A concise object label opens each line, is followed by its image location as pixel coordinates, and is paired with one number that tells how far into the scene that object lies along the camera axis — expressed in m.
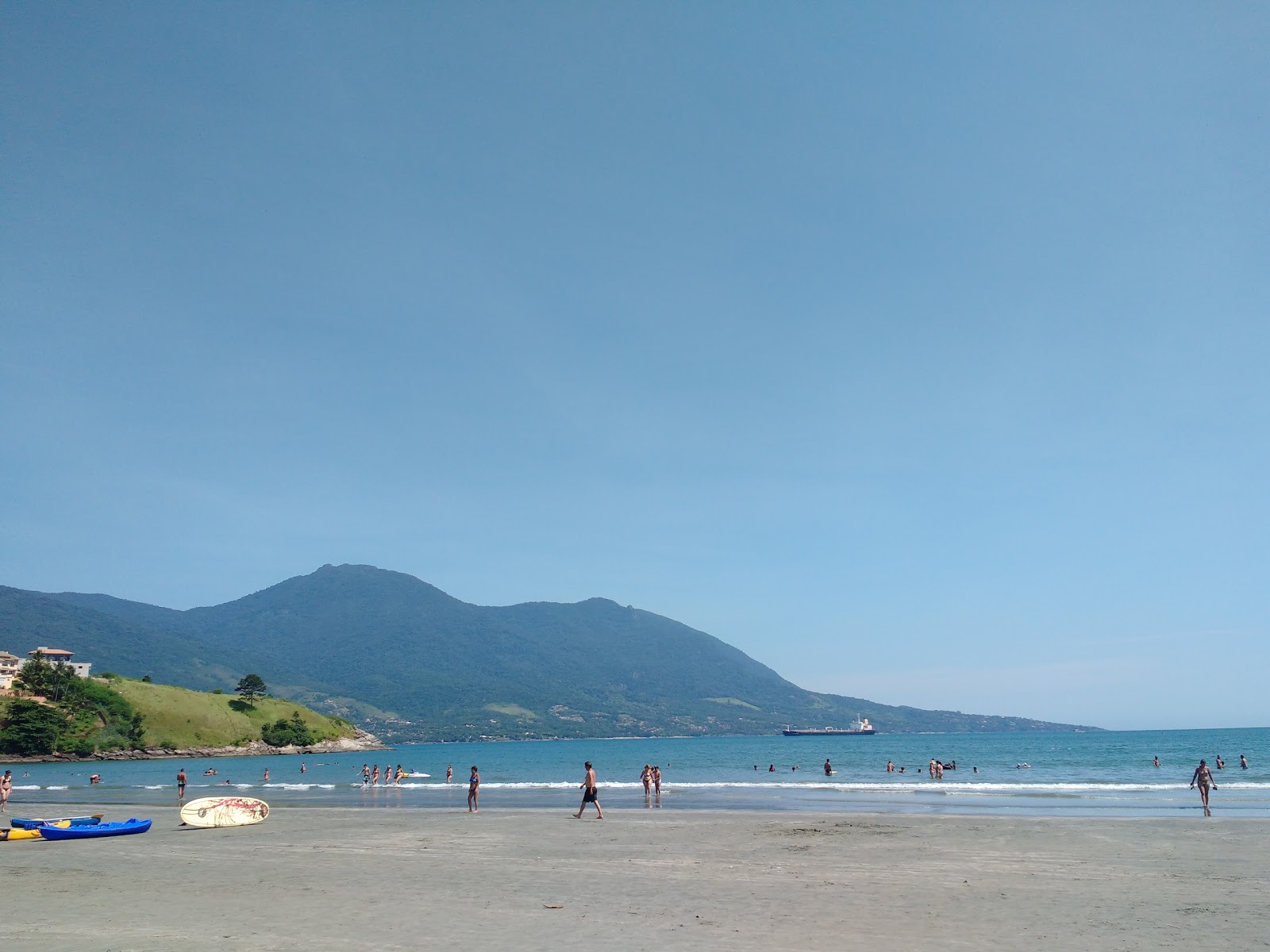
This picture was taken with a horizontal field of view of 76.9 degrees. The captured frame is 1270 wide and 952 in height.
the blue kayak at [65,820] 28.56
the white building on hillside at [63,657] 175.50
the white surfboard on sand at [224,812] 32.62
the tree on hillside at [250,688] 163.75
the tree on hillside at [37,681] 134.38
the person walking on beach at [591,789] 34.16
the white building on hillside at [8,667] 156.61
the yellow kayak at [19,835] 27.81
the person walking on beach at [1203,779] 35.25
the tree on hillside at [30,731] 121.88
